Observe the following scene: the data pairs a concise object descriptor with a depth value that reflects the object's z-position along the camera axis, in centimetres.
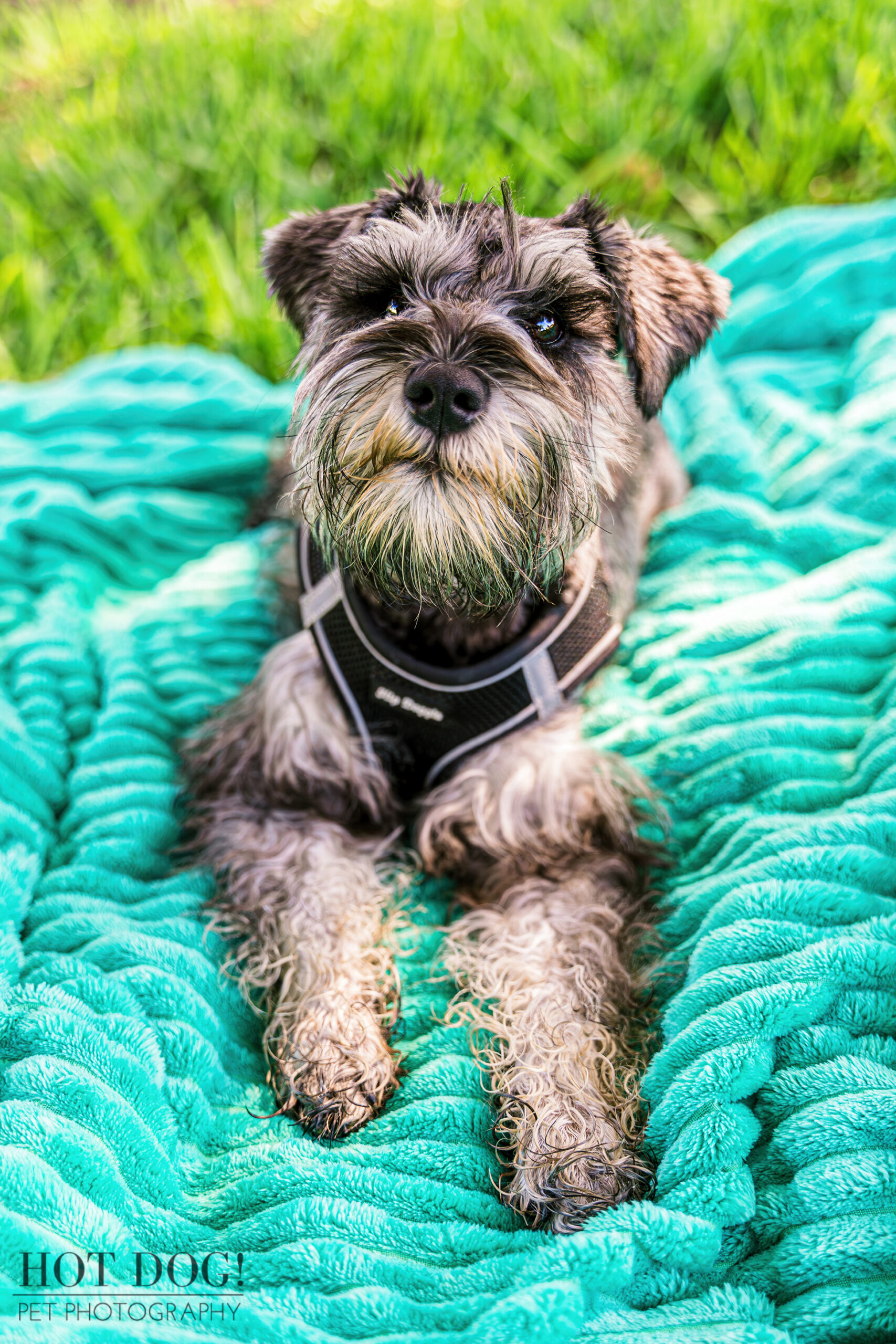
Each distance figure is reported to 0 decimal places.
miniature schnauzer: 66
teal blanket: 62
